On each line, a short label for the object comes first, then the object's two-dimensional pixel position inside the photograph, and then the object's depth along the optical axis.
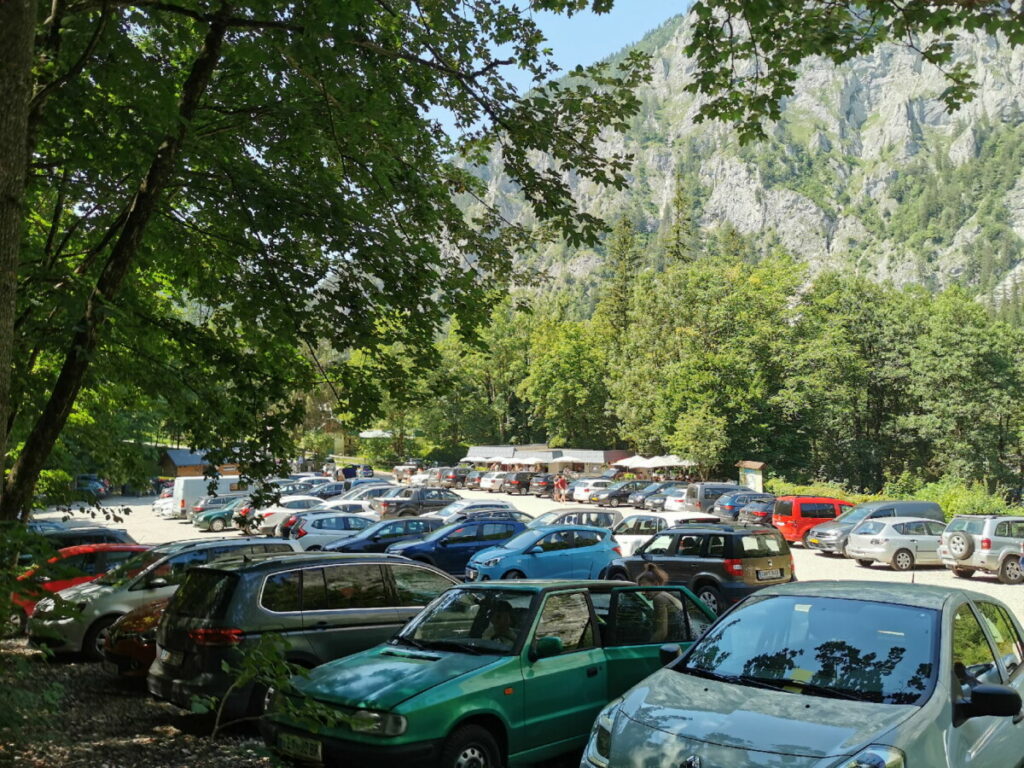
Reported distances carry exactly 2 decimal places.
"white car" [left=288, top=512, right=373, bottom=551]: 23.71
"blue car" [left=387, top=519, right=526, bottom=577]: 19.17
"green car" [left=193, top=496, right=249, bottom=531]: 34.22
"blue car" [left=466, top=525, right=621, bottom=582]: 16.66
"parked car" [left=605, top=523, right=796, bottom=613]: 14.51
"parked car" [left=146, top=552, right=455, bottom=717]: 7.52
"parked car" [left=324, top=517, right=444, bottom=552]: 20.89
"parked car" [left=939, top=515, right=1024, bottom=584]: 19.67
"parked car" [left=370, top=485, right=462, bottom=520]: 33.88
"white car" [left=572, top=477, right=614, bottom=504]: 47.50
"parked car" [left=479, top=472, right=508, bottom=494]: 57.56
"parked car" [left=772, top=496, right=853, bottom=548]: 28.86
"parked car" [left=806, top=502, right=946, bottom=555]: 25.53
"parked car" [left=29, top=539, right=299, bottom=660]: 11.48
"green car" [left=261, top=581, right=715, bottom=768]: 5.49
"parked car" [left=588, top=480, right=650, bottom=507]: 46.00
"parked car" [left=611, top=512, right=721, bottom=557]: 21.12
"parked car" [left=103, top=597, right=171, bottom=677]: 9.56
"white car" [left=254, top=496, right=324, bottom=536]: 30.52
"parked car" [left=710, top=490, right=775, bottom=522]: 33.96
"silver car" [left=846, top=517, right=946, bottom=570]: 22.78
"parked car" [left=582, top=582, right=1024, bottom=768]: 3.95
